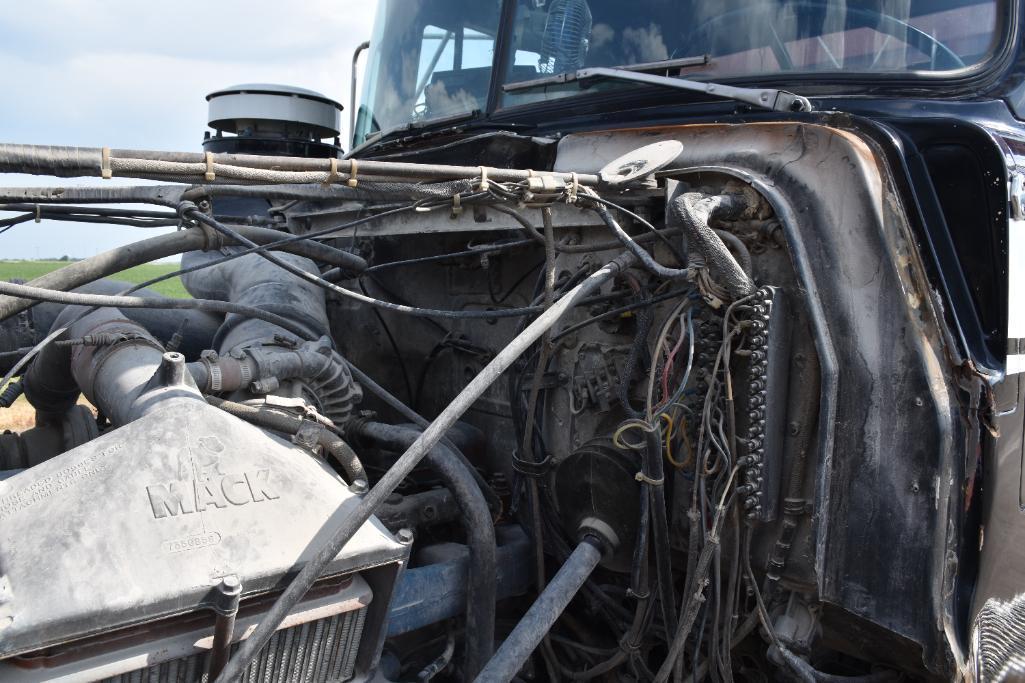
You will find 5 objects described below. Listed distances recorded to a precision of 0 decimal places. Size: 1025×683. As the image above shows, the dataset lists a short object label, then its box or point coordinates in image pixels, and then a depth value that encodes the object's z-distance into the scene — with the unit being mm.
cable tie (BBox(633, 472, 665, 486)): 2125
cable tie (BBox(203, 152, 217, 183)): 1668
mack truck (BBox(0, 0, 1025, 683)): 1725
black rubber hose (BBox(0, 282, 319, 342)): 1888
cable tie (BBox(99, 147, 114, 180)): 1568
